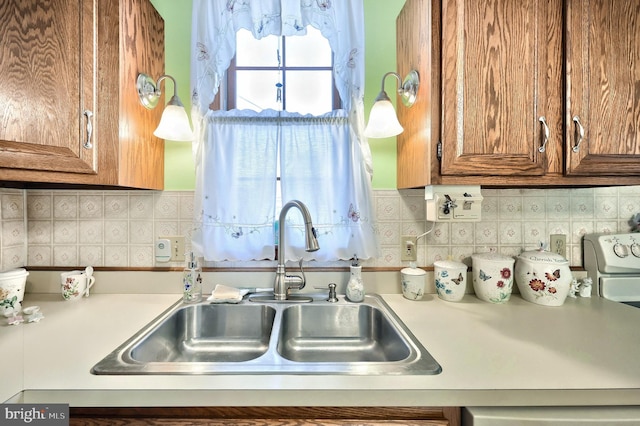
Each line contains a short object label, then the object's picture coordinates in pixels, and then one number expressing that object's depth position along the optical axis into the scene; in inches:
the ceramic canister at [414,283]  48.6
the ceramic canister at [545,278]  45.6
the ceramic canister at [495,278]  47.1
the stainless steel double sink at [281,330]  41.4
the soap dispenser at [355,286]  47.9
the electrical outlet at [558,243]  53.3
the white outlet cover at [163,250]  52.3
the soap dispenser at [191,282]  47.4
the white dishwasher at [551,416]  25.4
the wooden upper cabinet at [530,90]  39.3
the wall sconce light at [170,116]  46.4
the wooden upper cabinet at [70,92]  33.6
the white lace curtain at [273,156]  50.2
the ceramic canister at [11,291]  40.7
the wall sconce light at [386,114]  46.1
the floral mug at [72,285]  47.6
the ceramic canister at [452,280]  47.9
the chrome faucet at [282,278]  47.4
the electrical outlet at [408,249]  53.2
